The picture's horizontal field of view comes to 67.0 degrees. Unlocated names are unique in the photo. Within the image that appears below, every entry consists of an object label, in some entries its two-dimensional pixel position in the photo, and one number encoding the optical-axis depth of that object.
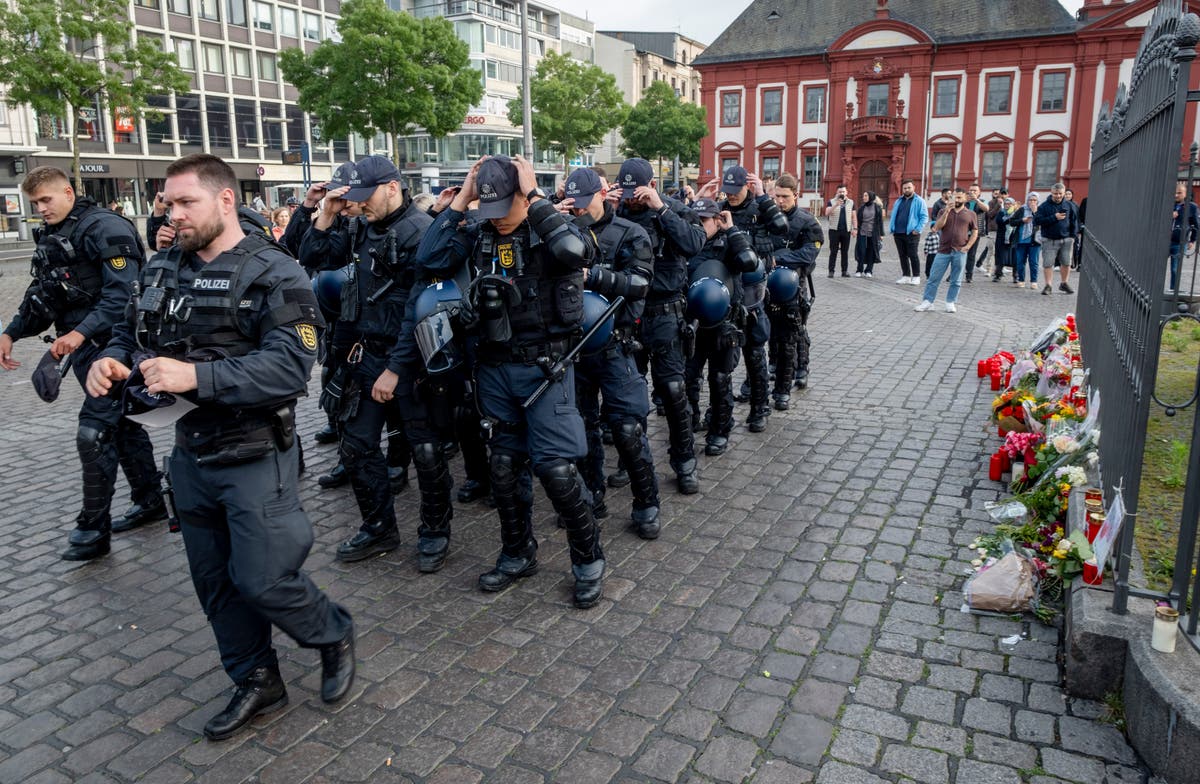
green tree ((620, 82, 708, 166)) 69.19
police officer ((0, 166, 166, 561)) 5.36
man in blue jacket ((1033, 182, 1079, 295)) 16.19
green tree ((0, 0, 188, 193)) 27.61
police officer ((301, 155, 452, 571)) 5.20
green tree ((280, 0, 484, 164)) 38.22
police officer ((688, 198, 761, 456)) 6.70
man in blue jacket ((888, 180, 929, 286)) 17.70
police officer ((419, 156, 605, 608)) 4.47
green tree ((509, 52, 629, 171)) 59.25
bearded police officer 3.44
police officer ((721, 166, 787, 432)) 7.59
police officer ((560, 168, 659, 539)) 5.41
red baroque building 49.41
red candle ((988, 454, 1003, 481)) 6.38
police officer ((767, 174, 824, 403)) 8.62
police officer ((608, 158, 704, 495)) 6.03
